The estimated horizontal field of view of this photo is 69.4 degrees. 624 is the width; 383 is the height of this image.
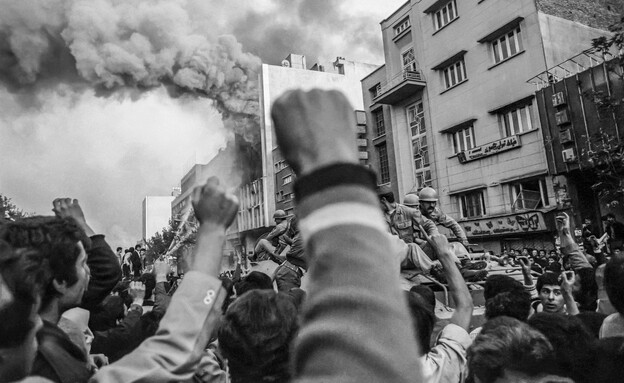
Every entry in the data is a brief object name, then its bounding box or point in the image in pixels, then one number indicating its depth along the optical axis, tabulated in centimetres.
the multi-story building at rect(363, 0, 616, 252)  1894
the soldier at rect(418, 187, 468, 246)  553
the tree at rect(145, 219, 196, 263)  4872
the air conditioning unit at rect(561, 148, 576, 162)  1684
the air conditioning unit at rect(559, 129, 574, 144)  1703
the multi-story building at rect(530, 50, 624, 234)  1594
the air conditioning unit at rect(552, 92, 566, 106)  1727
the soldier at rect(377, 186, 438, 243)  532
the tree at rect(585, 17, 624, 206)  1113
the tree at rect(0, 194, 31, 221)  2425
